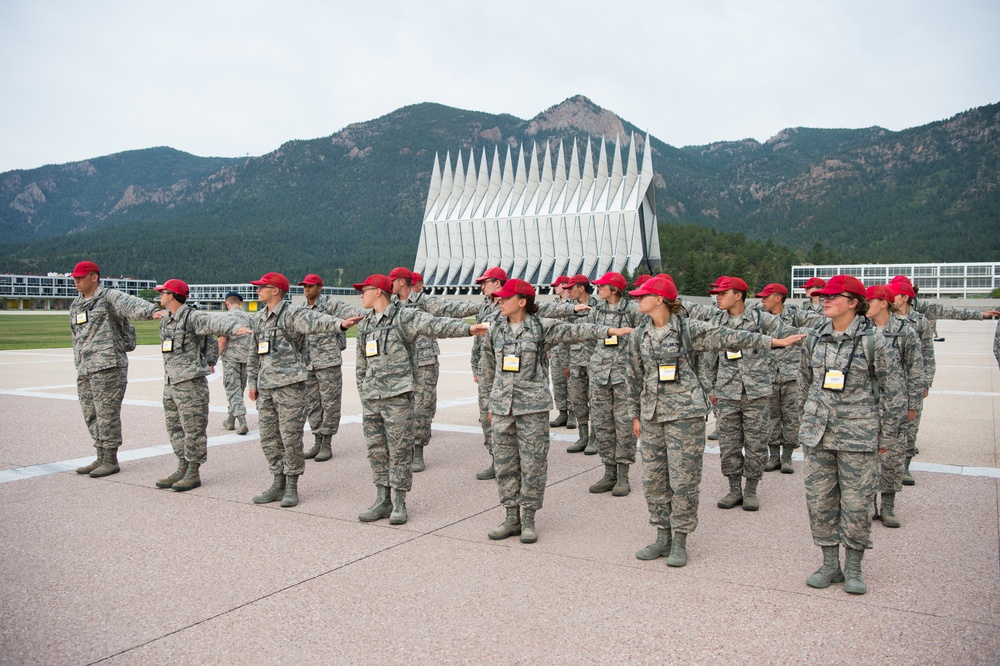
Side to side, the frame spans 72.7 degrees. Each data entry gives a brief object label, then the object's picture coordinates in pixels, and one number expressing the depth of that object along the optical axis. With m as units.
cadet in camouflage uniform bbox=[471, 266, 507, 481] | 6.34
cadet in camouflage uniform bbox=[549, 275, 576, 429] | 9.94
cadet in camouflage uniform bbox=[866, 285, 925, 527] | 5.51
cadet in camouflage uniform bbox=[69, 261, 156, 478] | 7.23
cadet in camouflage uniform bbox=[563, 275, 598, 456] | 8.37
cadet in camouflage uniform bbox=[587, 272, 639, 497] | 6.62
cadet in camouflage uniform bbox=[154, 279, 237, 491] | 6.75
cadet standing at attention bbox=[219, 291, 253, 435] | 9.46
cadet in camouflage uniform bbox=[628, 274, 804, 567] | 4.76
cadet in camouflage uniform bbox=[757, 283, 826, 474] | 7.52
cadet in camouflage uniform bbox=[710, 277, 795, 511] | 6.05
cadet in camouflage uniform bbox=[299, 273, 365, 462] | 8.25
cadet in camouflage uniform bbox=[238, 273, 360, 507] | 6.25
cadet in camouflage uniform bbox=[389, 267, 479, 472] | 7.59
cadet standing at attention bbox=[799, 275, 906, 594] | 4.26
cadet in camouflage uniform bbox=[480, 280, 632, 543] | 5.27
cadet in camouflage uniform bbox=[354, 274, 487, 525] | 5.71
